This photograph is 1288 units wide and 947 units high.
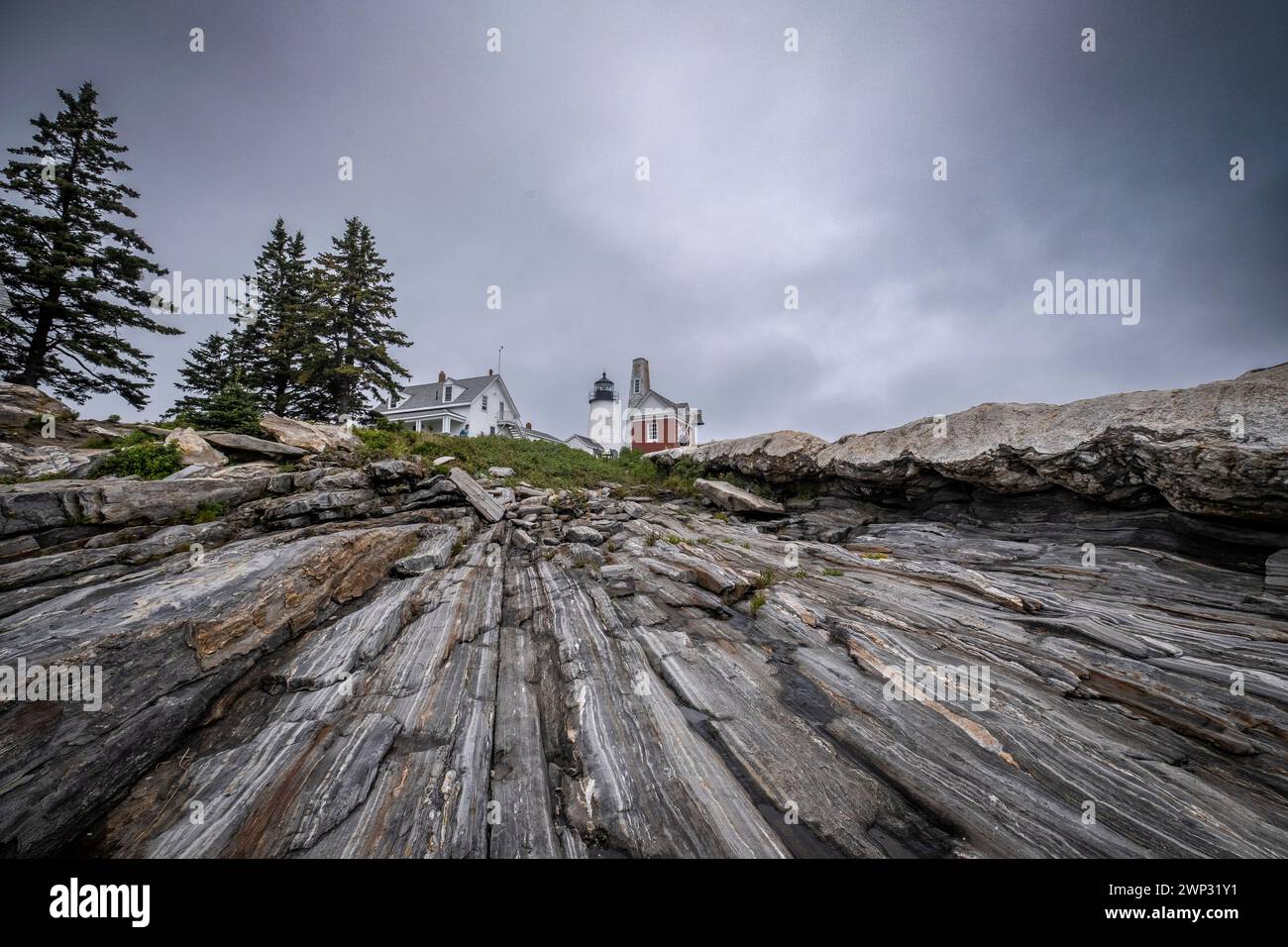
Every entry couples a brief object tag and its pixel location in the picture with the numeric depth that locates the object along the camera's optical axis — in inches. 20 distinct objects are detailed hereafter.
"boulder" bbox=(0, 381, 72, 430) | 512.1
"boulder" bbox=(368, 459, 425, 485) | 508.7
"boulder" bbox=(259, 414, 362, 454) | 588.4
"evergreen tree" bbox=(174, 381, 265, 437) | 597.9
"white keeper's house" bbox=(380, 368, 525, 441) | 1588.3
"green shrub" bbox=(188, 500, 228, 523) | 371.6
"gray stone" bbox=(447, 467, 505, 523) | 539.8
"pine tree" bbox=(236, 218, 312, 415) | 929.5
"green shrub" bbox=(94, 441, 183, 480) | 410.0
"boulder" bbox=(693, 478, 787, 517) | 641.0
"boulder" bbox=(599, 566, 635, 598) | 337.7
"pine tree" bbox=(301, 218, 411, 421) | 934.4
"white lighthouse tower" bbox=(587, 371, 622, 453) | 2230.6
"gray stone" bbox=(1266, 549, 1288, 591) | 267.1
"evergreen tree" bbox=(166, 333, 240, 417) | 1027.3
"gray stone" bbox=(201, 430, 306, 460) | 520.1
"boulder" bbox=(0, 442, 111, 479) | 404.5
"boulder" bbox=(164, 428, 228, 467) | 452.4
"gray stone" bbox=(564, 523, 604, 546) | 481.7
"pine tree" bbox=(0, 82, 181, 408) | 733.3
